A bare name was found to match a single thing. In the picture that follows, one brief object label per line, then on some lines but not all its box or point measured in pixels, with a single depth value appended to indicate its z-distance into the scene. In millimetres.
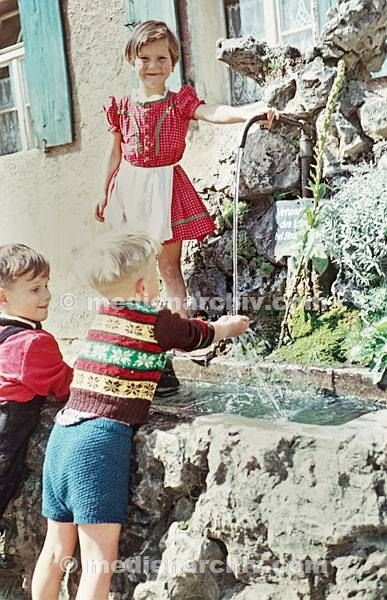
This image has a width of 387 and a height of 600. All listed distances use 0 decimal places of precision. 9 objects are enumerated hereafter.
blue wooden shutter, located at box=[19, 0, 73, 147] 5312
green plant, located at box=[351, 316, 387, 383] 2676
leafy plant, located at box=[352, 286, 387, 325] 3061
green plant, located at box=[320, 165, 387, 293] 3107
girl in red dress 3688
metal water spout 3471
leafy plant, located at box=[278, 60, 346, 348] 3301
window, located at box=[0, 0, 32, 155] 6023
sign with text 3549
